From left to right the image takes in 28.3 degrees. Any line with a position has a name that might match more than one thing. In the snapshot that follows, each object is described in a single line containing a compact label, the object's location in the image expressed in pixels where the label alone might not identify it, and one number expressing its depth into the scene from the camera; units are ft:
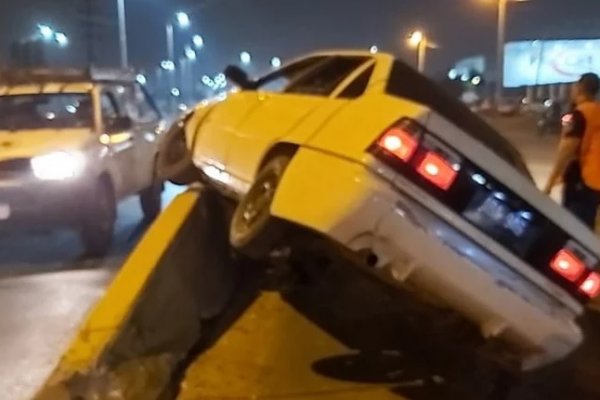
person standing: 33.68
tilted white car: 17.58
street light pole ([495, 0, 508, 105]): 132.67
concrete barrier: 19.26
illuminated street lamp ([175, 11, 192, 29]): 199.80
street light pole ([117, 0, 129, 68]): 137.69
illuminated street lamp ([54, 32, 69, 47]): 170.87
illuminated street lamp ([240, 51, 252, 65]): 299.58
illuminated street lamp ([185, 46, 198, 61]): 331.08
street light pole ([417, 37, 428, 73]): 153.74
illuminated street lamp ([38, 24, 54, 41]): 146.10
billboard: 212.64
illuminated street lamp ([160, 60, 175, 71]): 239.42
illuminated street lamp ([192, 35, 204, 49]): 299.17
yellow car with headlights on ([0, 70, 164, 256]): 40.52
